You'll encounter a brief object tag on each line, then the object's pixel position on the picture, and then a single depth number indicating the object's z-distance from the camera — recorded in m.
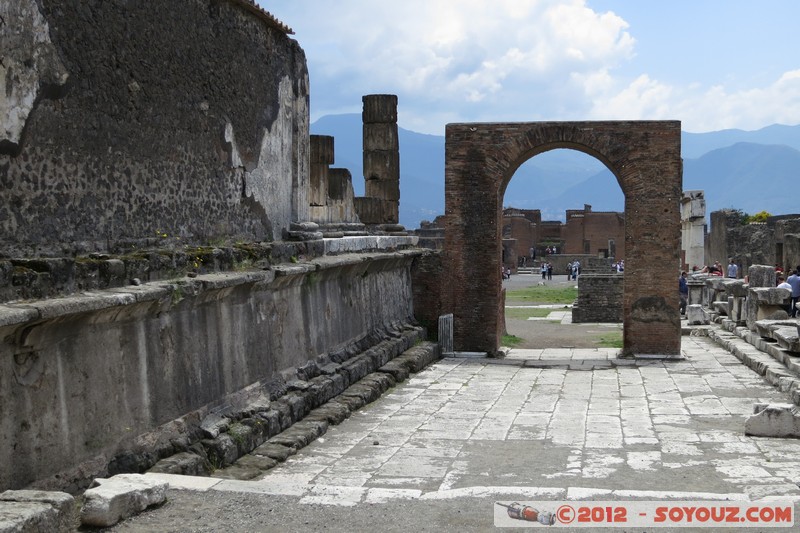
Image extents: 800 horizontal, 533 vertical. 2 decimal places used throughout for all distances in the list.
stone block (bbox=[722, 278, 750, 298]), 16.95
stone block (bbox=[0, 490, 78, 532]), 4.14
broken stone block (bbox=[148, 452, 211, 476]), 6.04
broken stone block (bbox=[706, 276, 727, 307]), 19.94
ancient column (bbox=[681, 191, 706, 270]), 28.14
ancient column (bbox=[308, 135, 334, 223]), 14.40
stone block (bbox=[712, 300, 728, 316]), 19.00
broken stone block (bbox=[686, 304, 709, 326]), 19.31
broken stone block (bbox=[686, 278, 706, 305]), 21.86
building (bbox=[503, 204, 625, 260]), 56.38
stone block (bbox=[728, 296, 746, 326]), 16.86
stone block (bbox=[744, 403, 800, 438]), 8.16
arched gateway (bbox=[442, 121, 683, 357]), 14.44
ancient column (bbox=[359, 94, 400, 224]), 17.58
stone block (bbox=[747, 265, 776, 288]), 17.66
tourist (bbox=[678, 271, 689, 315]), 21.25
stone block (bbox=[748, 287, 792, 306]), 14.85
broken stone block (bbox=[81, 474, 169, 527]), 4.85
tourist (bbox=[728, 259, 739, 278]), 24.96
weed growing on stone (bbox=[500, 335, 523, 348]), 16.97
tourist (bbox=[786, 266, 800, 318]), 17.66
